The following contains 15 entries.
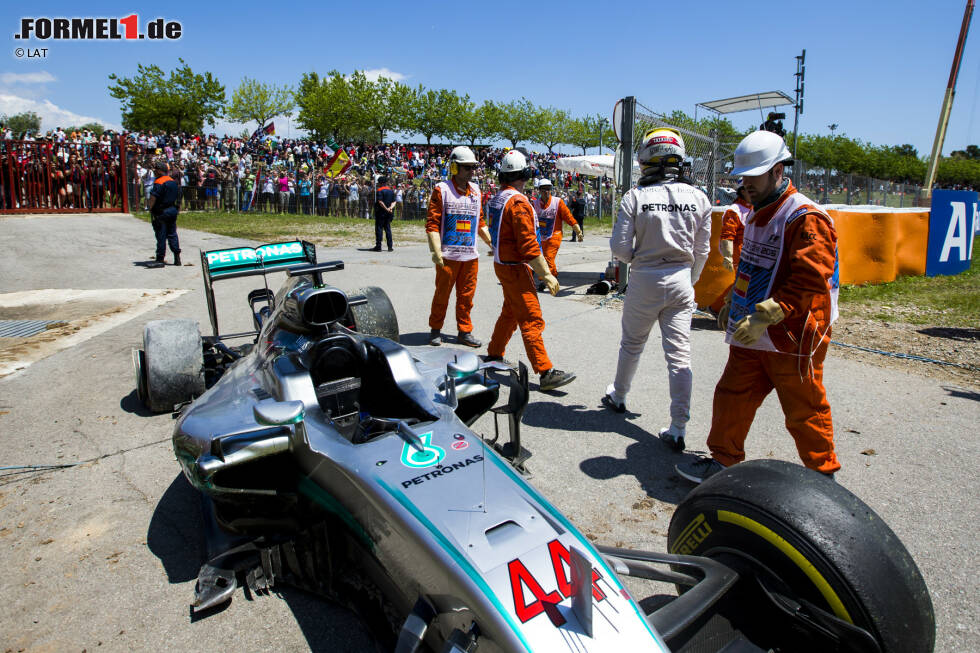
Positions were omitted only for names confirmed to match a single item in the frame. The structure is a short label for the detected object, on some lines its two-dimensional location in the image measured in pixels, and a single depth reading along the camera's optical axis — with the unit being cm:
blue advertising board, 1192
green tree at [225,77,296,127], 4938
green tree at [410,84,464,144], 5278
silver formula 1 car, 184
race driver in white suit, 405
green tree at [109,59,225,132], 4091
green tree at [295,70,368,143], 4722
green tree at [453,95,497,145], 5397
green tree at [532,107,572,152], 5862
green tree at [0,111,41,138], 7719
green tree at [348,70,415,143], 4834
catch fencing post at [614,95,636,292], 879
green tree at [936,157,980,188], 6372
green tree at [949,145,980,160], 10132
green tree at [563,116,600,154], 5725
